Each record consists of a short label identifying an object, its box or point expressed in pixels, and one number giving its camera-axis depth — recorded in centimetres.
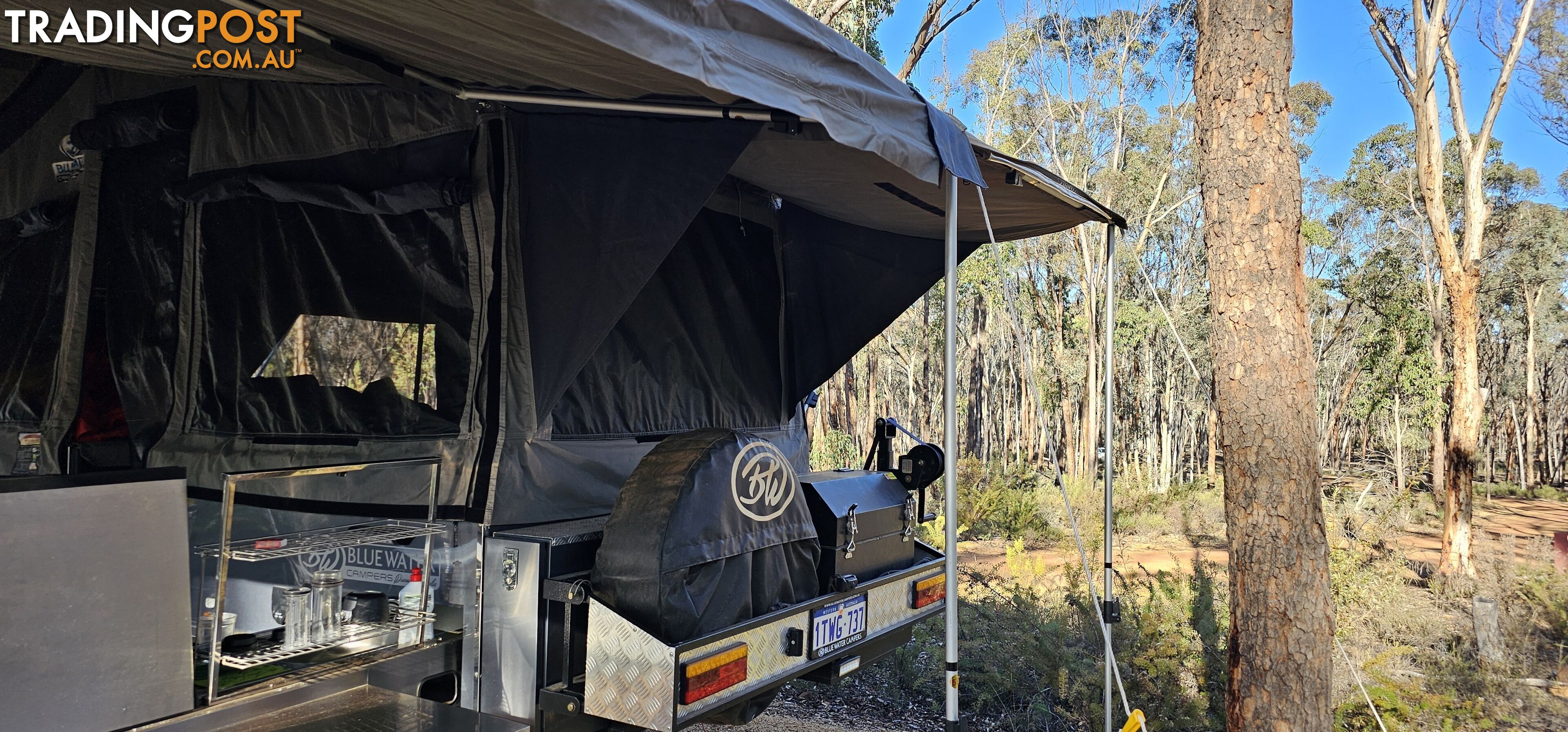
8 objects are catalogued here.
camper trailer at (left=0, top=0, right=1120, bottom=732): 215
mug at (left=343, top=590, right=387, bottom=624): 276
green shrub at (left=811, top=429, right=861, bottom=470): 1541
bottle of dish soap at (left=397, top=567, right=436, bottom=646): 274
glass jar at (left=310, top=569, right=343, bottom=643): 270
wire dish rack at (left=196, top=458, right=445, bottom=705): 227
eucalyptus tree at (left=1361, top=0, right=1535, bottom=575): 1121
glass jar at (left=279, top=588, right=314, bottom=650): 263
